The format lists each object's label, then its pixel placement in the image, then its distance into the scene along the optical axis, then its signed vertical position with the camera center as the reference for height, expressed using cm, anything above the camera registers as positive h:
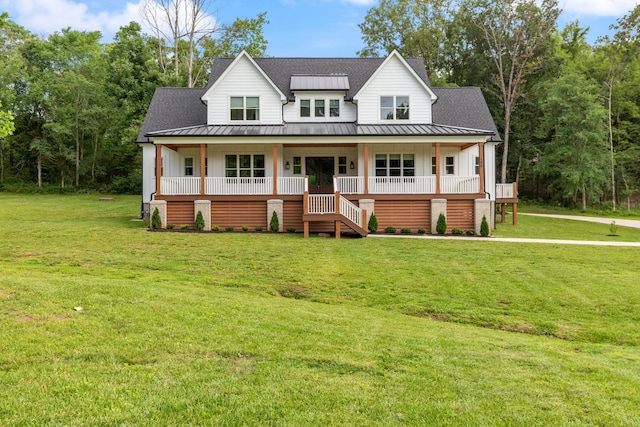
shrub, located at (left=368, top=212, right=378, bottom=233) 1847 -92
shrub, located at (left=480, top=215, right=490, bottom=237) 1812 -112
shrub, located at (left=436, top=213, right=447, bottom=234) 1853 -95
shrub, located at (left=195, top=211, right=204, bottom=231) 1831 -74
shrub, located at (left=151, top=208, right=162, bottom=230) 1808 -63
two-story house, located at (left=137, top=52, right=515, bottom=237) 1884 +288
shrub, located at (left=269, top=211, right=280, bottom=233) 1833 -89
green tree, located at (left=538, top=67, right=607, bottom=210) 3312 +544
